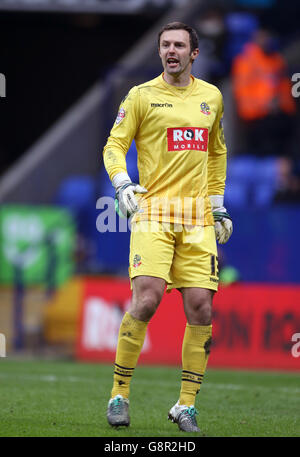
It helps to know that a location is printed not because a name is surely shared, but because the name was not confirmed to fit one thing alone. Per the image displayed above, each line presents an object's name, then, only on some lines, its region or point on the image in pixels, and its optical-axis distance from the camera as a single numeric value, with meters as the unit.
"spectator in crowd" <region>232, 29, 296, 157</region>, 35.81
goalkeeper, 11.86
